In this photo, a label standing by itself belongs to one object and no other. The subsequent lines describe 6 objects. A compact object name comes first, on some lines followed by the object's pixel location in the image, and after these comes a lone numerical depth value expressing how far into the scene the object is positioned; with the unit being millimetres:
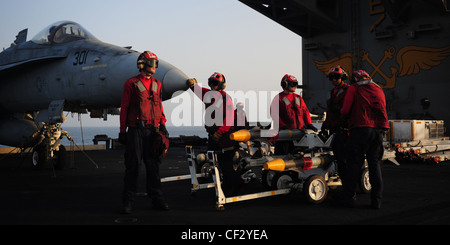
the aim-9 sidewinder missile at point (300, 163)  6213
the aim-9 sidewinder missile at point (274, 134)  6826
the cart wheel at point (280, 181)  6917
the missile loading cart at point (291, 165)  6203
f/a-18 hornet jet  9156
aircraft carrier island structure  18656
